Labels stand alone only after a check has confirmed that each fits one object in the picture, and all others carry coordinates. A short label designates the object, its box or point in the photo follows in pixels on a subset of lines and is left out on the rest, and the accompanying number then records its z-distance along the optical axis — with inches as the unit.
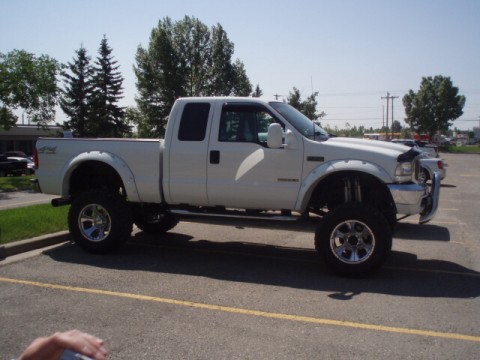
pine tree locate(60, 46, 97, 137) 2037.4
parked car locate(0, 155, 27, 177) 1384.1
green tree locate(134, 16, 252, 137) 2165.4
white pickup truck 241.6
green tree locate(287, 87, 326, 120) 1489.9
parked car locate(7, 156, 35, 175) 1448.1
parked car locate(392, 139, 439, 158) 964.0
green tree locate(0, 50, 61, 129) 1342.3
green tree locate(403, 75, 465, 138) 3026.6
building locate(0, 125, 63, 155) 2482.8
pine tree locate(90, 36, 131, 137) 2003.0
